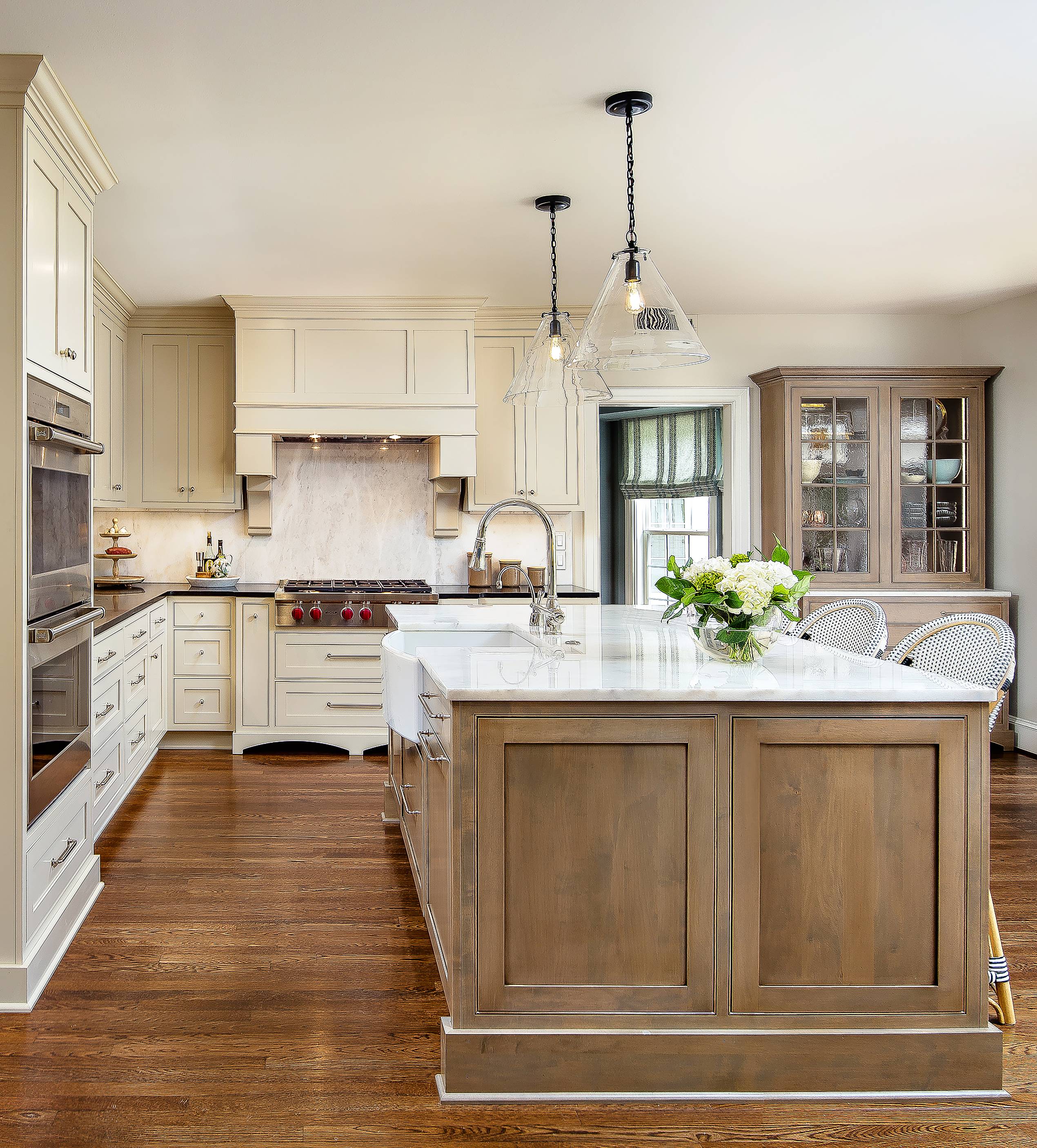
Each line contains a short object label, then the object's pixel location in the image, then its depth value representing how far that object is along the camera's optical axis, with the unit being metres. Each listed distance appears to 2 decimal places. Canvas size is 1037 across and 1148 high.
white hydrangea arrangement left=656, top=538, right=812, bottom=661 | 2.29
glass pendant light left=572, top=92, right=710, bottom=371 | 2.57
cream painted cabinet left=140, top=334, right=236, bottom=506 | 5.45
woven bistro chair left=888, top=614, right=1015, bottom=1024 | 2.69
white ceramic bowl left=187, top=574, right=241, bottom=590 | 5.39
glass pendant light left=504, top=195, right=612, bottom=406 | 3.30
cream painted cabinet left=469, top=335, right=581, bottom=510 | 5.49
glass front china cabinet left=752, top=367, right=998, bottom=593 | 5.44
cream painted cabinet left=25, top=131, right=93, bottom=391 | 2.51
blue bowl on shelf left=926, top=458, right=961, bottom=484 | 5.51
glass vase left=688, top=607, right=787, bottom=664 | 2.34
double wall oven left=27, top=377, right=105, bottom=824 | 2.49
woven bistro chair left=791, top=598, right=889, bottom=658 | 3.45
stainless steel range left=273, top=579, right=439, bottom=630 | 5.05
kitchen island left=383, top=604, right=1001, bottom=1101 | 1.99
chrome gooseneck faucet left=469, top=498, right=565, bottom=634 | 2.92
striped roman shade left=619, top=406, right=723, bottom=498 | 6.54
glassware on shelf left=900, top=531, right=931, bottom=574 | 5.48
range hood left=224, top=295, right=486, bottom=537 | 5.18
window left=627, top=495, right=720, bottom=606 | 6.76
